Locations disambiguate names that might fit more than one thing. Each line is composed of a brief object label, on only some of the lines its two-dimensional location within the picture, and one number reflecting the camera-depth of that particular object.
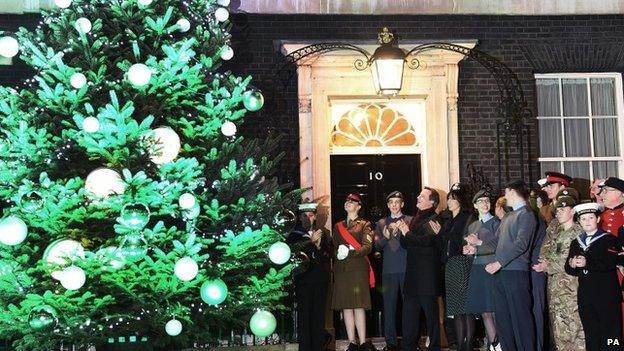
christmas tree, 8.38
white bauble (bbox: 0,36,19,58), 8.60
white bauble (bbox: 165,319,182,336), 8.41
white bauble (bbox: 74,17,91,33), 8.84
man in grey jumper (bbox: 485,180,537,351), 10.02
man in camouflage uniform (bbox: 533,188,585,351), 9.81
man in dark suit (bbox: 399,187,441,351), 10.97
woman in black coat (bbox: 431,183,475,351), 10.65
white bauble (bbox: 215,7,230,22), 9.98
